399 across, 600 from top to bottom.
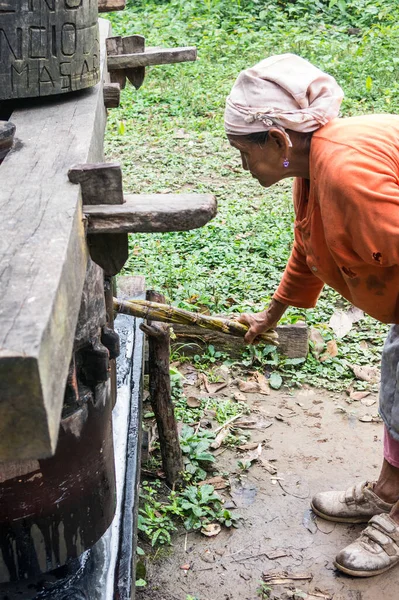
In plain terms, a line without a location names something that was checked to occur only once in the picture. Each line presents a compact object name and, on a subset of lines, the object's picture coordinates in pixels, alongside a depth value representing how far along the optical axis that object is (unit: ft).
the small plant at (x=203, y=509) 11.09
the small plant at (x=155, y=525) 10.68
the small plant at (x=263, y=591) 9.91
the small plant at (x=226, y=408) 13.47
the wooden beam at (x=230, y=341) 14.82
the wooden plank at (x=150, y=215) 6.48
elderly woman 7.77
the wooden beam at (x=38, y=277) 3.95
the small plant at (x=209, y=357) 15.03
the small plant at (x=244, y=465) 12.31
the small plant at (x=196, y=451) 12.10
